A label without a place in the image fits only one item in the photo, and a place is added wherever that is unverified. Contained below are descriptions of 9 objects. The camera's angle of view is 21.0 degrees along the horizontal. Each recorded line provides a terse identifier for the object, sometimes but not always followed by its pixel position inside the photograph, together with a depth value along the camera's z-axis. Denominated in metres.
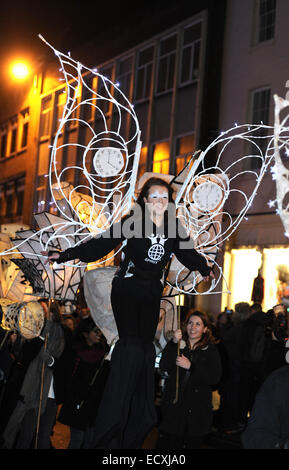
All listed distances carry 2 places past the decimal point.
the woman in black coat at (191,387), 6.64
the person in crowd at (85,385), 7.74
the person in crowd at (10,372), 8.09
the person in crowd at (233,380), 10.25
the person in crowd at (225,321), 11.41
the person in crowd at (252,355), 9.91
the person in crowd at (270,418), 3.61
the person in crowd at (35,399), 7.89
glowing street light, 10.54
